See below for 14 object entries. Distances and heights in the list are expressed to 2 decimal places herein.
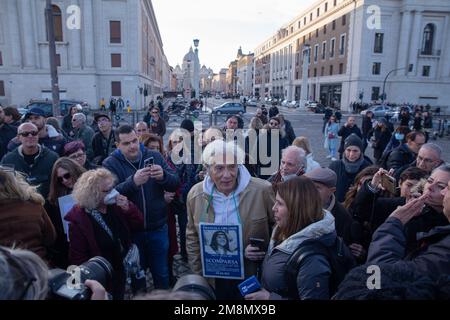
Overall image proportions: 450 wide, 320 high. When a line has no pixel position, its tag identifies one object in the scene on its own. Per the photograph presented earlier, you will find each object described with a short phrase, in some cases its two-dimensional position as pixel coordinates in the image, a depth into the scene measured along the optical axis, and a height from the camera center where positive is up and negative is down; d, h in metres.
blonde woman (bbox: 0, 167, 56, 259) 2.19 -0.84
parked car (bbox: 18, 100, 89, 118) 19.62 -0.52
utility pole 9.30 +1.17
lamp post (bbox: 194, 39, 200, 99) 22.16 +2.32
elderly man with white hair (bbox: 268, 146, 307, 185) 3.33 -0.62
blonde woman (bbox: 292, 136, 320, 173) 4.26 -0.62
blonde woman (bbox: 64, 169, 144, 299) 2.44 -0.99
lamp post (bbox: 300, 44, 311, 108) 43.37 +2.98
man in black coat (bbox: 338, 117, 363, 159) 9.14 -0.75
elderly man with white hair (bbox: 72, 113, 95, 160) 5.89 -0.61
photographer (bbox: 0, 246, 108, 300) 1.05 -0.61
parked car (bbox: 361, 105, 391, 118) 33.82 -0.63
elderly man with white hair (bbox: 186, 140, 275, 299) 2.57 -0.85
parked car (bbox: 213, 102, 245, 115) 34.12 -0.75
